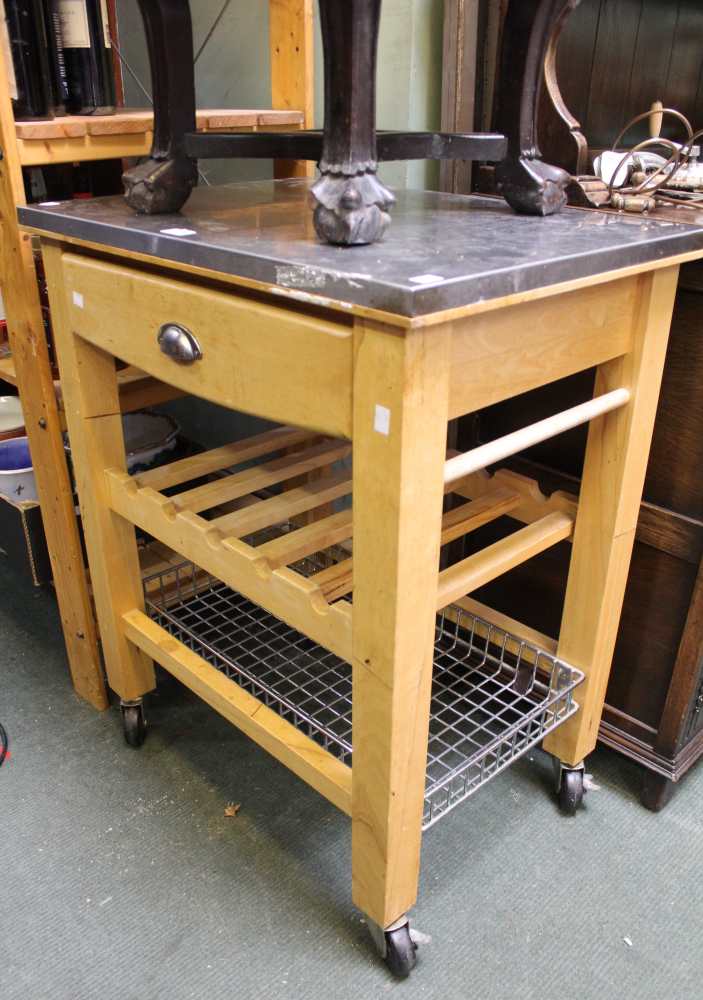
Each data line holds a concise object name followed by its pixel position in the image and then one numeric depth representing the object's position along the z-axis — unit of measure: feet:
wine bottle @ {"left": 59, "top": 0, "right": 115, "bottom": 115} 3.64
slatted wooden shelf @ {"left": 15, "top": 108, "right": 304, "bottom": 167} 3.46
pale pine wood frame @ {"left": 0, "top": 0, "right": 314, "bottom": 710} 3.58
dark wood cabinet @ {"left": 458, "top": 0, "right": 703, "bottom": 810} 3.48
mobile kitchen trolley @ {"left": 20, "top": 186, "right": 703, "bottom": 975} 2.35
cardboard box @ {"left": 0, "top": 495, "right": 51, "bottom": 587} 4.48
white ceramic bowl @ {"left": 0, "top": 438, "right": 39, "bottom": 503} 4.63
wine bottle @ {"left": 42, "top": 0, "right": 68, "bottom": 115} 3.60
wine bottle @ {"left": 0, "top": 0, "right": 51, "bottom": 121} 3.52
